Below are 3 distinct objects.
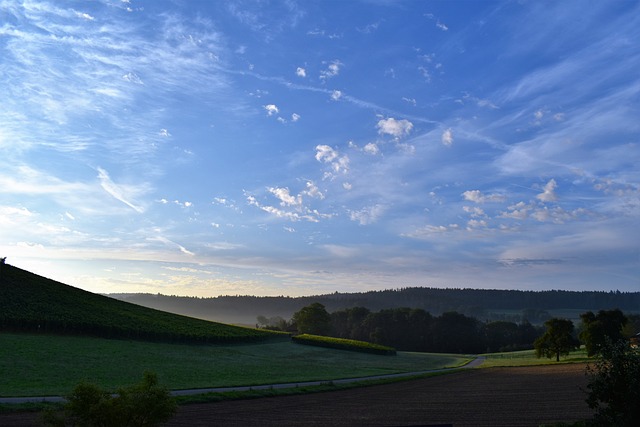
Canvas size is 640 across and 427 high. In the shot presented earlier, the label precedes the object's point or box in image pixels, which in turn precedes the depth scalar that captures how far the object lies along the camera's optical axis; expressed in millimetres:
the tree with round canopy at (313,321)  144125
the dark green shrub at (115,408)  14203
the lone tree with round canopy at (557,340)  81938
